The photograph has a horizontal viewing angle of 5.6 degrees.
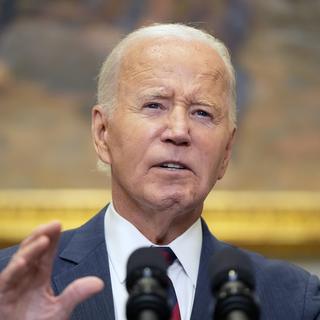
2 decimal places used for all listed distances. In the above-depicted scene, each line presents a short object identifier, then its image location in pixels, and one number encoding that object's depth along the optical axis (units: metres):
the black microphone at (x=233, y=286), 3.38
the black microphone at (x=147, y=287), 3.37
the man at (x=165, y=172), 3.71
